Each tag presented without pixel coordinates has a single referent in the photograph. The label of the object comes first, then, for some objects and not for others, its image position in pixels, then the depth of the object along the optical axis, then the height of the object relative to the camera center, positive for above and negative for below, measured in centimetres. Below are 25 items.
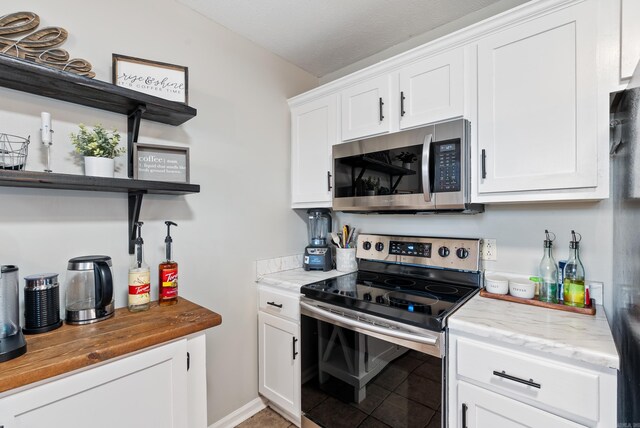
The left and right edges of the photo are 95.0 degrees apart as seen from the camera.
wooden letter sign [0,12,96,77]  109 +66
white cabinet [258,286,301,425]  172 -86
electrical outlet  167 -22
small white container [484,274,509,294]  148 -38
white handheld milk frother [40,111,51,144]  112 +33
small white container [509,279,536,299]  139 -38
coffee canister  107 -34
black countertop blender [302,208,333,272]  213 -24
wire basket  104 +22
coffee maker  92 -33
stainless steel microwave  144 +22
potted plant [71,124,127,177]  120 +26
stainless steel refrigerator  91 -12
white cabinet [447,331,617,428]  92 -62
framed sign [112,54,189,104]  136 +66
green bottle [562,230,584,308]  129 -31
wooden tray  124 -43
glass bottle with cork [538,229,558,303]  137 -32
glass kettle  115 -31
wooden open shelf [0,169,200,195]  97 +11
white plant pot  119 +19
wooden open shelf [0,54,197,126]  102 +49
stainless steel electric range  122 -58
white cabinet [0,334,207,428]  84 -60
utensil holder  213 -36
